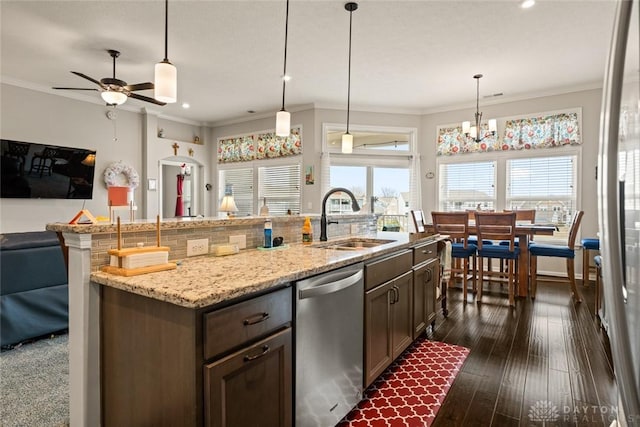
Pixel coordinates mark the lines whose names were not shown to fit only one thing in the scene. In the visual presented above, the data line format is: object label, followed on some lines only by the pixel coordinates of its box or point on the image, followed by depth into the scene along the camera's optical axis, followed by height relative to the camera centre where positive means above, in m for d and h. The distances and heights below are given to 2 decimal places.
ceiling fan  3.60 +1.29
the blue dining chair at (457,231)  4.15 -0.27
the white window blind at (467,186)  5.89 +0.42
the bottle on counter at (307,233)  2.50 -0.18
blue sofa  2.67 -0.66
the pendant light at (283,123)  2.67 +0.68
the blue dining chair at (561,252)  3.95 -0.52
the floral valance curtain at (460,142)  5.79 +1.17
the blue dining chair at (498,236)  3.85 -0.32
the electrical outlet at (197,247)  1.80 -0.21
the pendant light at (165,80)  2.14 +0.81
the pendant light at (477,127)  4.69 +1.17
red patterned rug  1.89 -1.15
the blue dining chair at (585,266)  4.66 -0.77
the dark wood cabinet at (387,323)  1.98 -0.73
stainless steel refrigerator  0.58 +0.02
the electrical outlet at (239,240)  2.04 -0.20
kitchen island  1.09 -0.34
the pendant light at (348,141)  3.30 +0.70
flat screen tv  4.86 +0.55
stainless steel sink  2.50 -0.27
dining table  3.97 -0.45
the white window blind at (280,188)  6.62 +0.42
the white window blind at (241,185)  7.39 +0.51
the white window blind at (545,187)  5.29 +0.37
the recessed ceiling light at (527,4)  3.04 +1.85
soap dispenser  2.18 -0.18
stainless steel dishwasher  1.49 -0.66
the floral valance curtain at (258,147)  6.52 +1.27
